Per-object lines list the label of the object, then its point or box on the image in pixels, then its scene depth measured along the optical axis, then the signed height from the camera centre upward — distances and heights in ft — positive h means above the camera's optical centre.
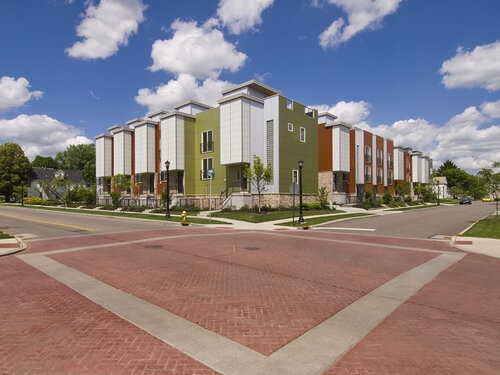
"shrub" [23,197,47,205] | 199.00 -6.00
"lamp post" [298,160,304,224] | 74.33 -6.72
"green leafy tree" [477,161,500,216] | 89.20 +2.45
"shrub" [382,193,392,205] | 154.61 -4.88
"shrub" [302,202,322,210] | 111.96 -5.90
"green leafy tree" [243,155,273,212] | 96.02 +5.64
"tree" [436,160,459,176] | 408.38 +29.98
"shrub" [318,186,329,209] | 120.67 -3.29
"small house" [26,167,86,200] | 241.55 +7.41
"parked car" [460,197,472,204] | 210.38 -8.39
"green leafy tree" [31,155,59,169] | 345.51 +33.23
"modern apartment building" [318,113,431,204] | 137.59 +13.91
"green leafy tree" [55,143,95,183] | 340.39 +38.70
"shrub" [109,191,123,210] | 133.08 -3.42
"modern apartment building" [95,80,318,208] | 110.22 +16.91
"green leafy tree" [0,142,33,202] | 232.94 +18.33
